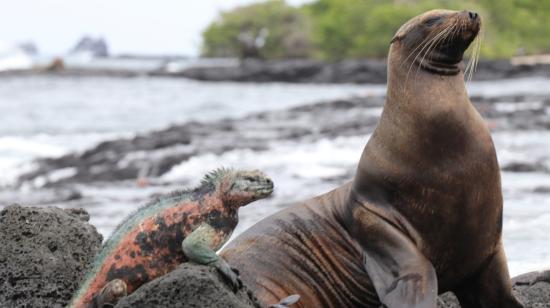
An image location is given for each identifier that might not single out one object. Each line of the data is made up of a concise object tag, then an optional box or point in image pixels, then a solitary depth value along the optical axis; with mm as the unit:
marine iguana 8695
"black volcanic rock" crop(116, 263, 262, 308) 8070
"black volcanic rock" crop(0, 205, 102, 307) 9734
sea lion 9680
